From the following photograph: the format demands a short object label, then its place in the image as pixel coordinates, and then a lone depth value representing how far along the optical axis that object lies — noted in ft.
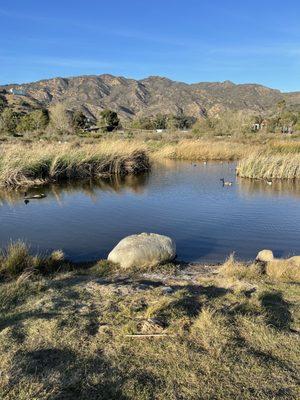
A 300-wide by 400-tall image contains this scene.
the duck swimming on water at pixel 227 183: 55.31
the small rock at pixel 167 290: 18.19
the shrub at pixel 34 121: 156.46
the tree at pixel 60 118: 159.94
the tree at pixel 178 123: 213.79
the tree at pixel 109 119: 187.60
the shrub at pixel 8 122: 150.22
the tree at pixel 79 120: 172.17
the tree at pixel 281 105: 247.09
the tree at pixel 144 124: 206.95
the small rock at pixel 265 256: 24.71
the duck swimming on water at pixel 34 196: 46.79
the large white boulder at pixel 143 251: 24.11
